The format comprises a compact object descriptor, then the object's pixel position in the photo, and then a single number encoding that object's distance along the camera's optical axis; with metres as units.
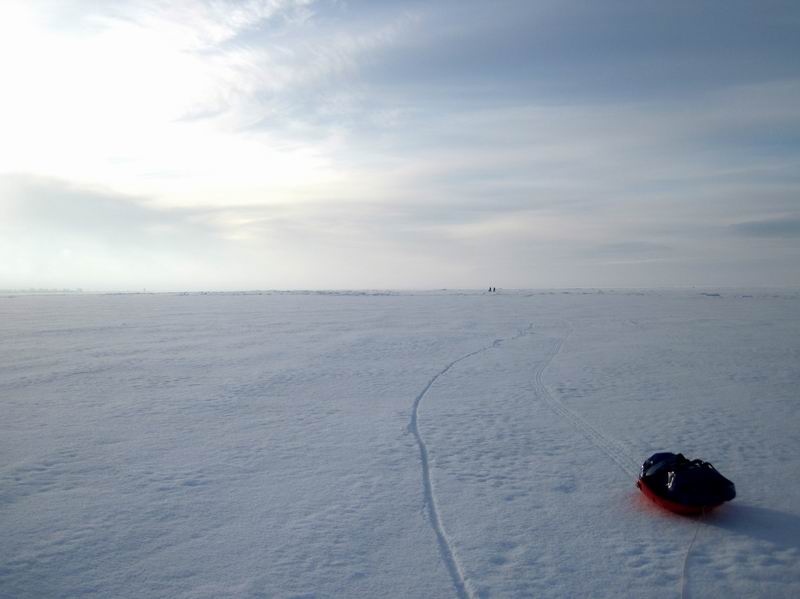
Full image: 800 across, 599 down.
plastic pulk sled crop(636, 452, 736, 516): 6.18
